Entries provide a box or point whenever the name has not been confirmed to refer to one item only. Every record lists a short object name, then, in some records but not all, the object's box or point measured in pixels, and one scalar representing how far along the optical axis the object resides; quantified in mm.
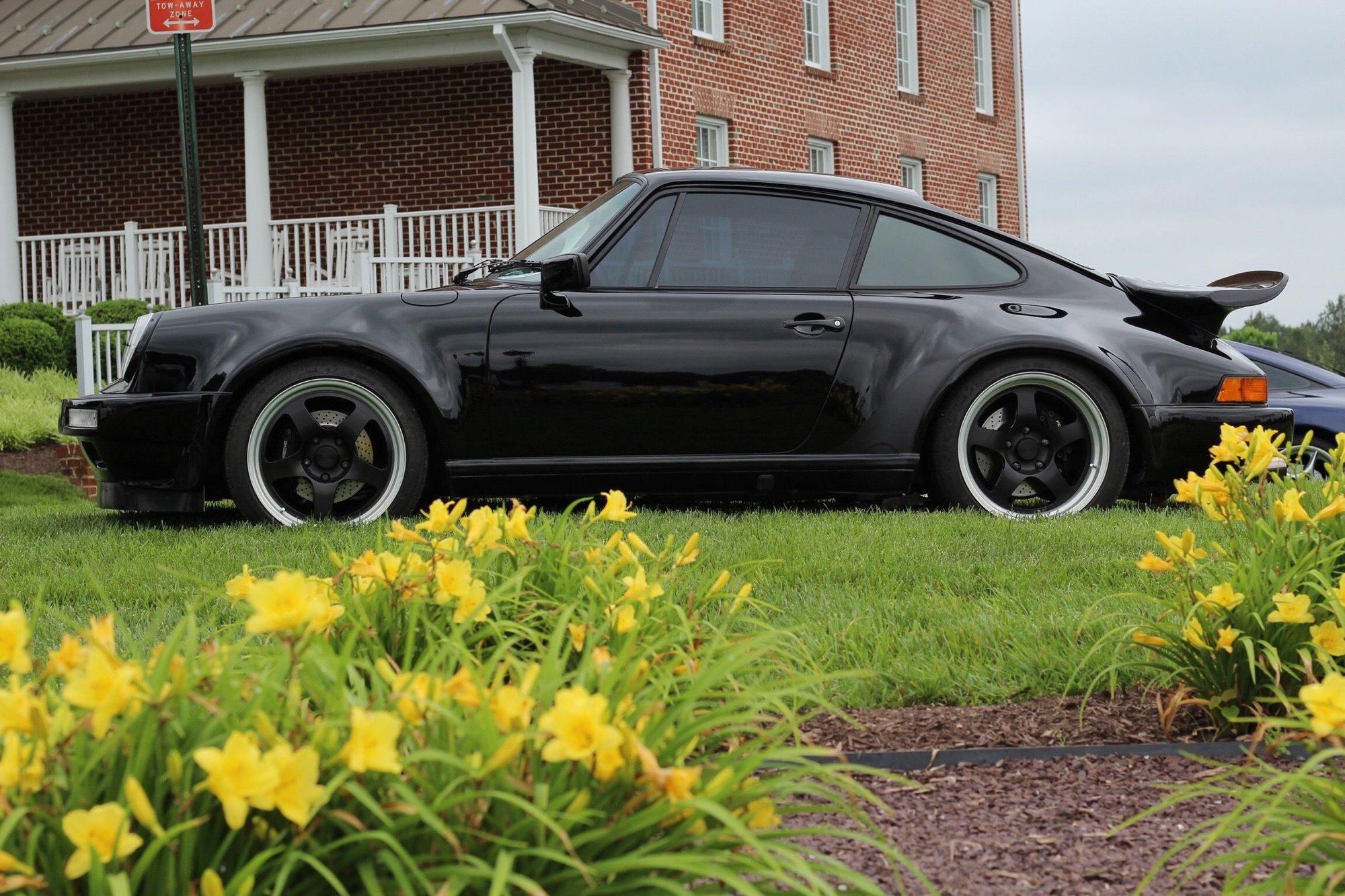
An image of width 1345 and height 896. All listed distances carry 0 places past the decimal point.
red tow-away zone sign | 9773
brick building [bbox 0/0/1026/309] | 16281
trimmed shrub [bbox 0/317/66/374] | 14414
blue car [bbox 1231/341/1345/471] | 9656
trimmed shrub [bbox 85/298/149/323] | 15141
